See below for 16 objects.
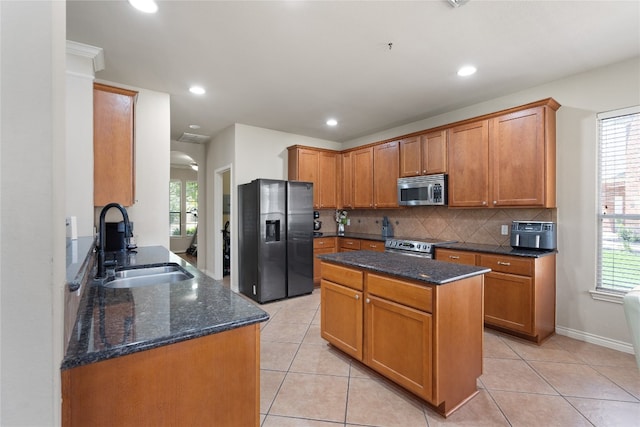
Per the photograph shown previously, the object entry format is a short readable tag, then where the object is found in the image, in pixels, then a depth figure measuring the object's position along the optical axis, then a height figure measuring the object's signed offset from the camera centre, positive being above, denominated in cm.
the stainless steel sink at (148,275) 200 -45
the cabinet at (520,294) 280 -84
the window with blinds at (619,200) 268 +11
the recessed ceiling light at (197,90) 328 +141
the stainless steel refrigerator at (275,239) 417 -41
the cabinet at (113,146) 259 +61
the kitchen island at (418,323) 179 -77
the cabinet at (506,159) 299 +59
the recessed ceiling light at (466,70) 283 +140
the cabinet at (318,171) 501 +73
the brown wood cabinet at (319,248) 495 -63
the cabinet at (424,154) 388 +81
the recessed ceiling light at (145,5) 192 +139
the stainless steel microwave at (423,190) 384 +30
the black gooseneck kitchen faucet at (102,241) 170 -18
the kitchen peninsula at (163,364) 87 -50
